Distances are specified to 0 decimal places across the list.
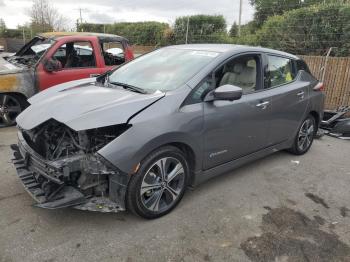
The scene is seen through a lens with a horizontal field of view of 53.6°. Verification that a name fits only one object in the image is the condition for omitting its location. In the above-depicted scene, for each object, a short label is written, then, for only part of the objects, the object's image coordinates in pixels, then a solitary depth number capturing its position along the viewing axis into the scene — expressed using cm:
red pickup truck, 611
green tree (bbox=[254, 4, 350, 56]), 940
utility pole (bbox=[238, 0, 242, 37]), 1530
